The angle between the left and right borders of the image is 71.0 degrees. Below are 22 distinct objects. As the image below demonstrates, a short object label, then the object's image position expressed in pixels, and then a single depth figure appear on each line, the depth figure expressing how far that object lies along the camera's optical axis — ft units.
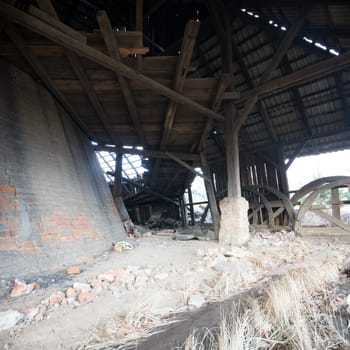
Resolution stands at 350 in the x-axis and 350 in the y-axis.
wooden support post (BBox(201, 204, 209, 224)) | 35.45
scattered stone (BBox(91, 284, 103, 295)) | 8.97
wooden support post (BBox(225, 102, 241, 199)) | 18.70
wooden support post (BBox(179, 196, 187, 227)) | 37.69
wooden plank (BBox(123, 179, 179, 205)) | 31.43
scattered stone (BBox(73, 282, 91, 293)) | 8.95
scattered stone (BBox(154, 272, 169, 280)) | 10.59
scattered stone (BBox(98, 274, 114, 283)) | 10.00
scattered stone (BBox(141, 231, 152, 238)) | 23.52
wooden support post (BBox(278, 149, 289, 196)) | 27.96
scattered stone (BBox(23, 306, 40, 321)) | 7.11
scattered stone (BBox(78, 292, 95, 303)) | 8.34
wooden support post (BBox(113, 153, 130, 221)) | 24.09
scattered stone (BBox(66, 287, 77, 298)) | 8.54
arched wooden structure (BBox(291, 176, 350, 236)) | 20.88
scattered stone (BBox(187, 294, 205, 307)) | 8.08
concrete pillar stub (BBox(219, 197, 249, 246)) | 17.91
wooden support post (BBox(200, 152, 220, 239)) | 22.54
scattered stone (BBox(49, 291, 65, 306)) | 8.05
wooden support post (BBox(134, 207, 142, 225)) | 39.02
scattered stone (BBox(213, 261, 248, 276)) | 11.18
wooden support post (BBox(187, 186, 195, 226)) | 37.11
